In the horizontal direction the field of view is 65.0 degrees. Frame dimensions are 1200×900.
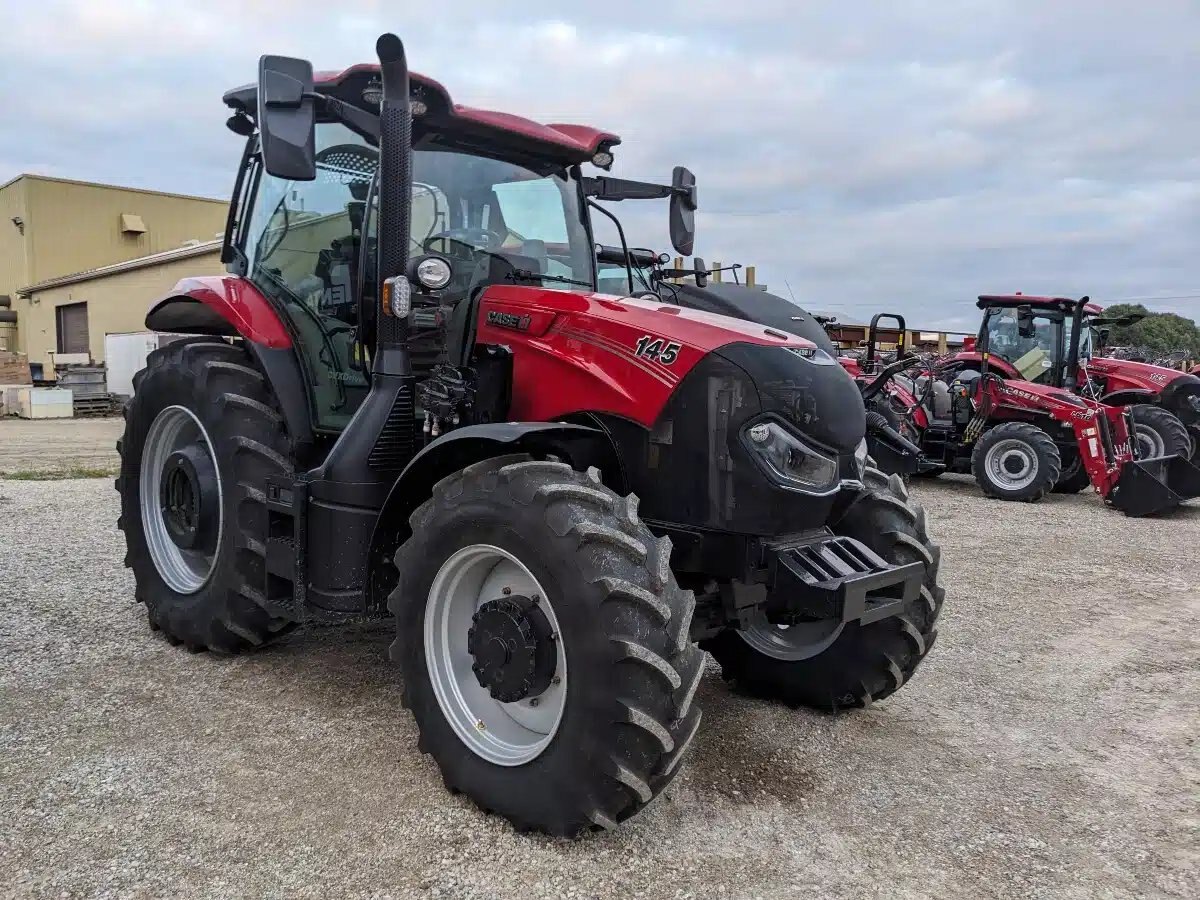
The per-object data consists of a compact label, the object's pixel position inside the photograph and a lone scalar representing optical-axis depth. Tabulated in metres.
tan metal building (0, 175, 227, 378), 27.27
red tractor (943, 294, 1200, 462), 11.92
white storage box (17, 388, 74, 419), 18.47
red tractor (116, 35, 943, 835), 2.72
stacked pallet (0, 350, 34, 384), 21.03
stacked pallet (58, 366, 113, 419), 19.25
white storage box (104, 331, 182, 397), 20.45
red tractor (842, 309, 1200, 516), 9.87
